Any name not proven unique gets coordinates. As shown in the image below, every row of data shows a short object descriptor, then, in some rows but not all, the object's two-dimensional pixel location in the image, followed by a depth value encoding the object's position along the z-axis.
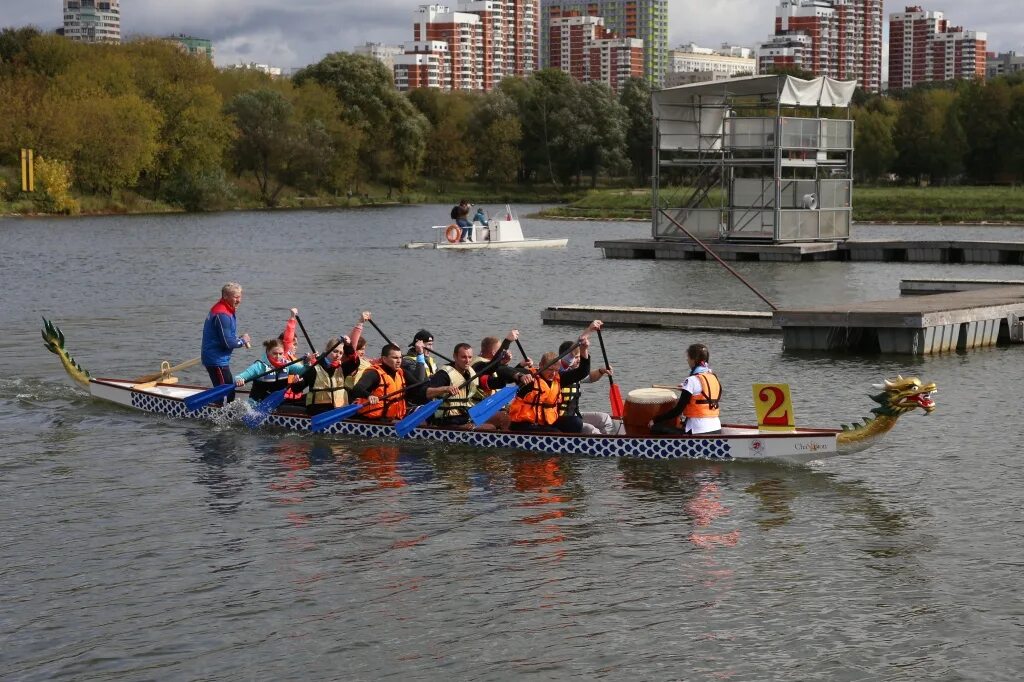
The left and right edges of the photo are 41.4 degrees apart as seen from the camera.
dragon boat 16.02
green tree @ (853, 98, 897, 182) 104.62
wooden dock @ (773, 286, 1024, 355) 27.88
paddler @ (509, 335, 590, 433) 18.48
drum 17.91
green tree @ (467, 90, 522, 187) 117.06
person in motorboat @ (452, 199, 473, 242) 61.34
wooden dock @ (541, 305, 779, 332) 31.38
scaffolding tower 49.19
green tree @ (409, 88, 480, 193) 120.94
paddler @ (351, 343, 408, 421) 19.69
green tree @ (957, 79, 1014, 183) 100.69
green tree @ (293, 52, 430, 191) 113.44
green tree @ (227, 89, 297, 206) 103.25
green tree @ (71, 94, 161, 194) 90.25
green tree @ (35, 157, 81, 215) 87.69
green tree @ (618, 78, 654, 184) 115.31
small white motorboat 61.19
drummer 17.23
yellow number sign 17.00
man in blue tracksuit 20.67
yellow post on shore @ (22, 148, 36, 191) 86.94
